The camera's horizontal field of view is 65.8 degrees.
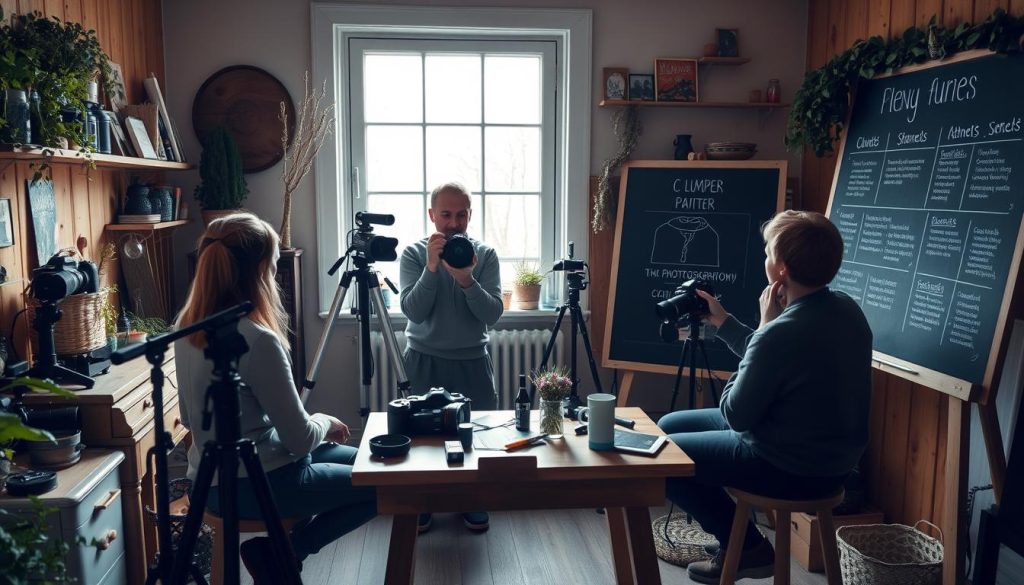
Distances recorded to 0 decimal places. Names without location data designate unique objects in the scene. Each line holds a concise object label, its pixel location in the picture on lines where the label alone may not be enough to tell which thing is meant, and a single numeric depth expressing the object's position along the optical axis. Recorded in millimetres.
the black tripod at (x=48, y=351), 2293
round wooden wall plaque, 3586
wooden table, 1923
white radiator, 3711
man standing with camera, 2893
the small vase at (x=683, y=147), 3705
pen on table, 2059
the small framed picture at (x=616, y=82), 3721
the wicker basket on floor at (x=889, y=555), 2561
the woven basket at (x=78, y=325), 2434
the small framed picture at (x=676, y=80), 3725
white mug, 2057
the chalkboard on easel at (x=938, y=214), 2350
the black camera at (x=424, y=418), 2174
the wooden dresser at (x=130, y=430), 2326
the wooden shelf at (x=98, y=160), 2104
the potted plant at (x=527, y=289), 3818
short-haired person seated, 2084
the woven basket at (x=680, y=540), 2871
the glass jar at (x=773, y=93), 3754
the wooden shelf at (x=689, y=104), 3689
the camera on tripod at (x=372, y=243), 2902
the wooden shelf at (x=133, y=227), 3047
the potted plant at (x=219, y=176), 3363
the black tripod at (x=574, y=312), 3293
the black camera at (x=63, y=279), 2264
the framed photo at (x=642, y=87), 3744
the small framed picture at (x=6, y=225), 2342
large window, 3699
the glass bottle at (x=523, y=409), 2185
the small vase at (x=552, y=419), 2184
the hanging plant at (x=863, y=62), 2385
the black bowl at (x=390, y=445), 2014
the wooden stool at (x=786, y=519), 2182
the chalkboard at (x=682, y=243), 3484
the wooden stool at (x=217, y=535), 2043
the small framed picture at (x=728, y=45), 3748
